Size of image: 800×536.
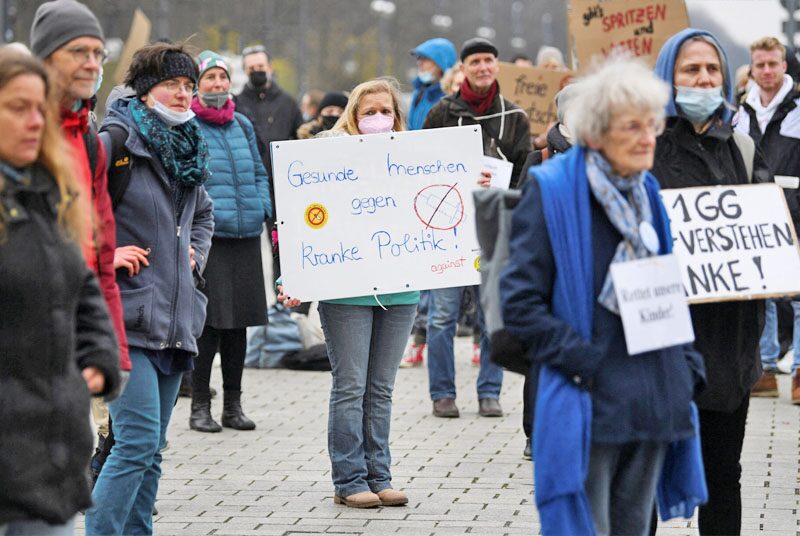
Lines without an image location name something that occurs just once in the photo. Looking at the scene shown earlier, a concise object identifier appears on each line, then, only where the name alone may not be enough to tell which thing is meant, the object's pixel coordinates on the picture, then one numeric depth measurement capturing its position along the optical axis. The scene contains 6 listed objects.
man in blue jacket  22.83
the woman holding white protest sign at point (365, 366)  12.93
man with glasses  8.75
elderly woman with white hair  8.00
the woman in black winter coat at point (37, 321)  7.16
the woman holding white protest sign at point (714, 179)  9.77
